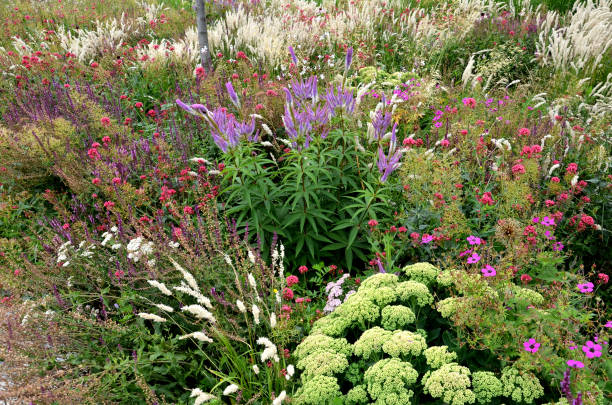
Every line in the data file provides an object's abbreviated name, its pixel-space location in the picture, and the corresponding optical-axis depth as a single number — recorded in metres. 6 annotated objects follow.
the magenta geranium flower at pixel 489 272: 2.45
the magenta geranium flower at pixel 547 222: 2.98
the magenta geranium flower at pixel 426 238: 3.17
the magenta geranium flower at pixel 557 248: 3.01
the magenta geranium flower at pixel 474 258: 2.70
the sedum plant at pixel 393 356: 2.08
